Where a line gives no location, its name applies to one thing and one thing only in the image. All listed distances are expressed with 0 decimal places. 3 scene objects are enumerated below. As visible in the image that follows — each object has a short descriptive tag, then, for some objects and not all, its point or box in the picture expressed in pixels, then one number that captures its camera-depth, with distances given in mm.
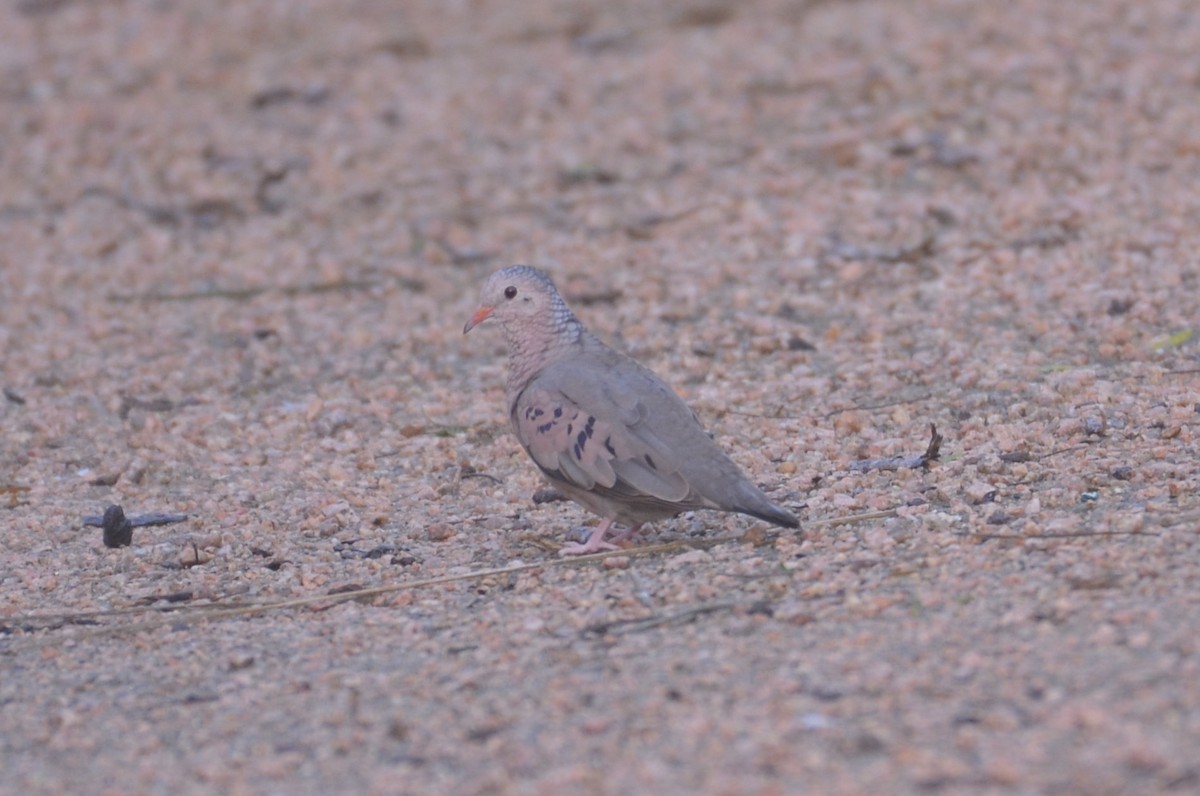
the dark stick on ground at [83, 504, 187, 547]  11523
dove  10266
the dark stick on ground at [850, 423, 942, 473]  11523
